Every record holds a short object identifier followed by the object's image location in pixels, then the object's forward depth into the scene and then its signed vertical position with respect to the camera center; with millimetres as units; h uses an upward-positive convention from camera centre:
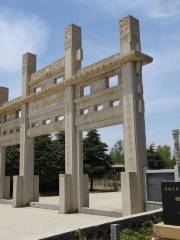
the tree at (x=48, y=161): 30297 +327
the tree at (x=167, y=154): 57953 +1627
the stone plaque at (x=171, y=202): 5707 -742
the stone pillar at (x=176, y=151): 10617 +355
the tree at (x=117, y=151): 73938 +2998
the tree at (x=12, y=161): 29312 +372
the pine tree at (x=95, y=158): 32444 +582
